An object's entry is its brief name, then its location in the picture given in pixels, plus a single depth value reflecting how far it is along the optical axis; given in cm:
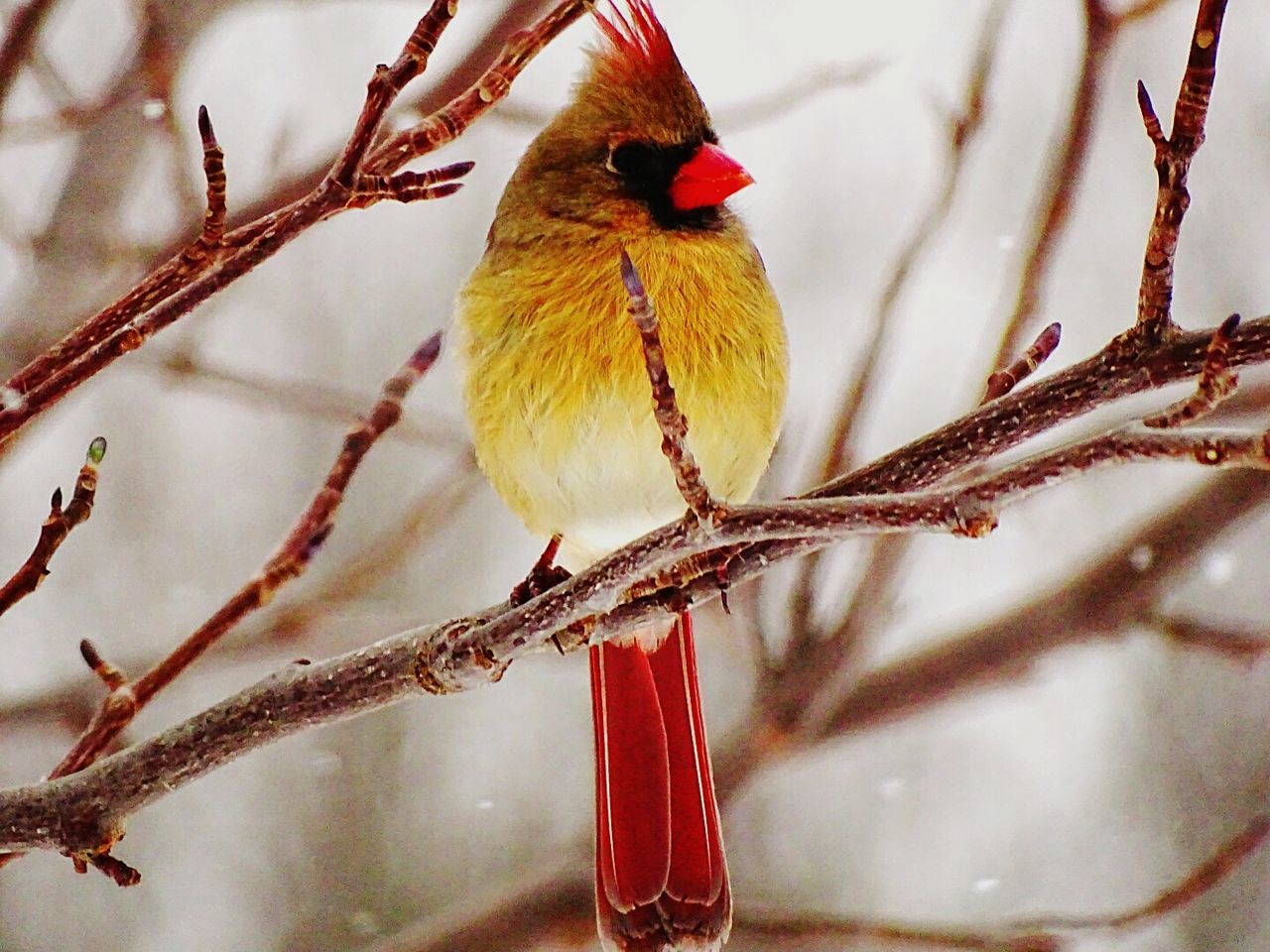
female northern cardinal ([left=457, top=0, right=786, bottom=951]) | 341
